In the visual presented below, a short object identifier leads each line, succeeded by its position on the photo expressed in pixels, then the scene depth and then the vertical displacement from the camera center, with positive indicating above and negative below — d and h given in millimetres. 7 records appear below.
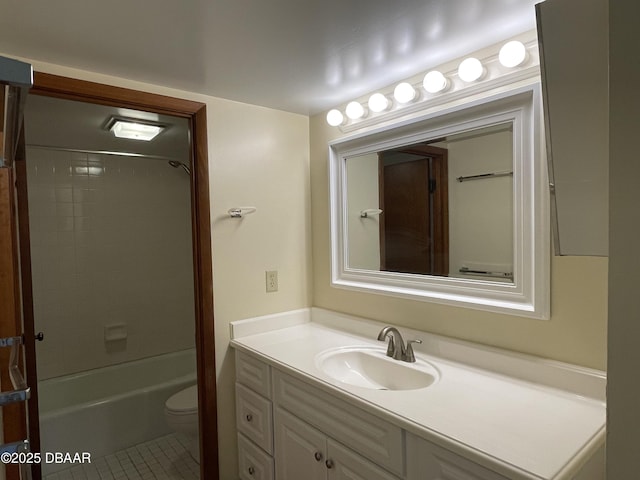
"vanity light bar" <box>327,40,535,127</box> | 1320 +580
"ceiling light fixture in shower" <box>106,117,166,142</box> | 2219 +653
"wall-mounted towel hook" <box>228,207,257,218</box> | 1969 +104
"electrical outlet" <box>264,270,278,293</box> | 2113 -276
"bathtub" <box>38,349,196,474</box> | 2346 -1147
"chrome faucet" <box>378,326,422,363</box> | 1599 -510
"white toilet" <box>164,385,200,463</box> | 2266 -1083
